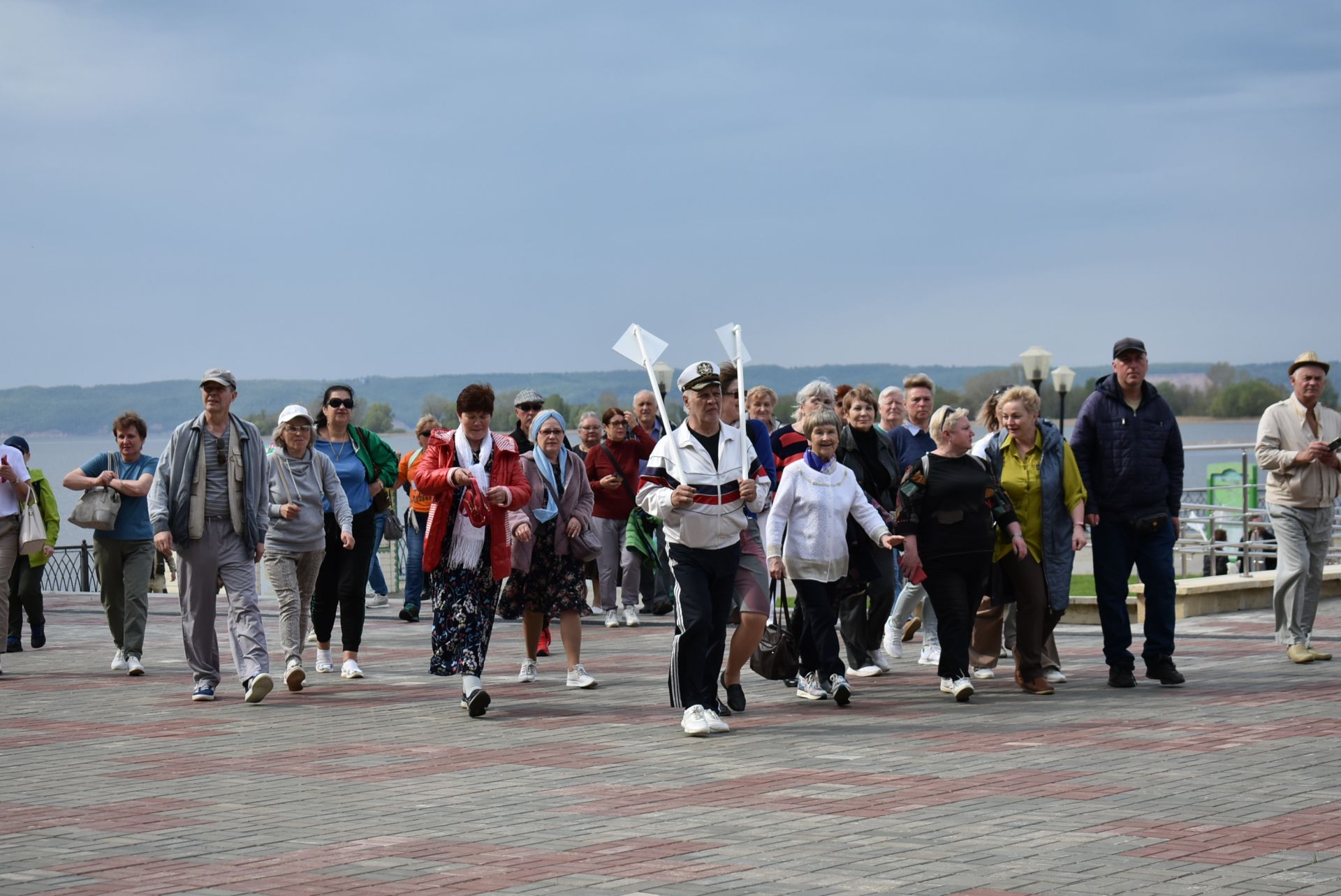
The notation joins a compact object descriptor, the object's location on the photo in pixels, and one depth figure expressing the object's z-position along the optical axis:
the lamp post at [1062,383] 40.88
